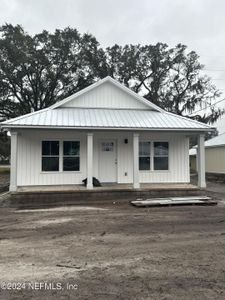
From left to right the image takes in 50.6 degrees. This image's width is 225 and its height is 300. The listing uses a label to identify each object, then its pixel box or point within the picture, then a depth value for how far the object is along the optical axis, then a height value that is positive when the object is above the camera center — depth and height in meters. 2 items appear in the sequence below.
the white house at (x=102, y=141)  9.57 +0.92
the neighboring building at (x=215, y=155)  17.28 +0.46
